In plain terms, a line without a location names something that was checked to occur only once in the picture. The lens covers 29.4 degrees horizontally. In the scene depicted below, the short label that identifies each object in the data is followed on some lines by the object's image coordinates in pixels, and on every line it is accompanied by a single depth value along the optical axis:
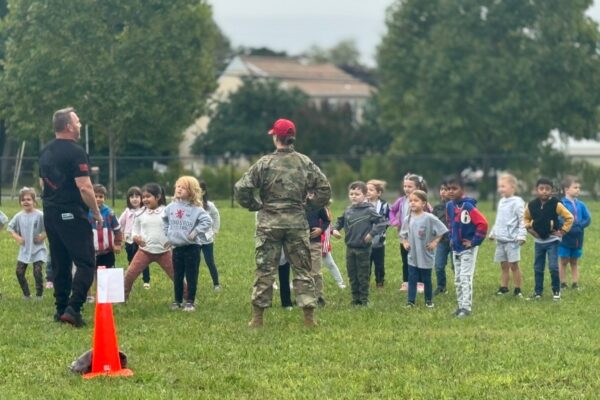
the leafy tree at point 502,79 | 53.22
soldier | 11.66
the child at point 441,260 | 15.16
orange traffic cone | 9.04
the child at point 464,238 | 12.82
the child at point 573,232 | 15.44
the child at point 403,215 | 15.36
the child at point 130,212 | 14.53
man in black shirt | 11.71
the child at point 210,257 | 15.46
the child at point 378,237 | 15.34
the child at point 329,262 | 15.20
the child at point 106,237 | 13.38
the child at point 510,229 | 14.61
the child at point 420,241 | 13.45
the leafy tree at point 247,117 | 71.44
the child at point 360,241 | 13.70
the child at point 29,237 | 14.24
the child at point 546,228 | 14.40
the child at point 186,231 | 13.20
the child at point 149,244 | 13.66
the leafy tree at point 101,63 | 42.66
